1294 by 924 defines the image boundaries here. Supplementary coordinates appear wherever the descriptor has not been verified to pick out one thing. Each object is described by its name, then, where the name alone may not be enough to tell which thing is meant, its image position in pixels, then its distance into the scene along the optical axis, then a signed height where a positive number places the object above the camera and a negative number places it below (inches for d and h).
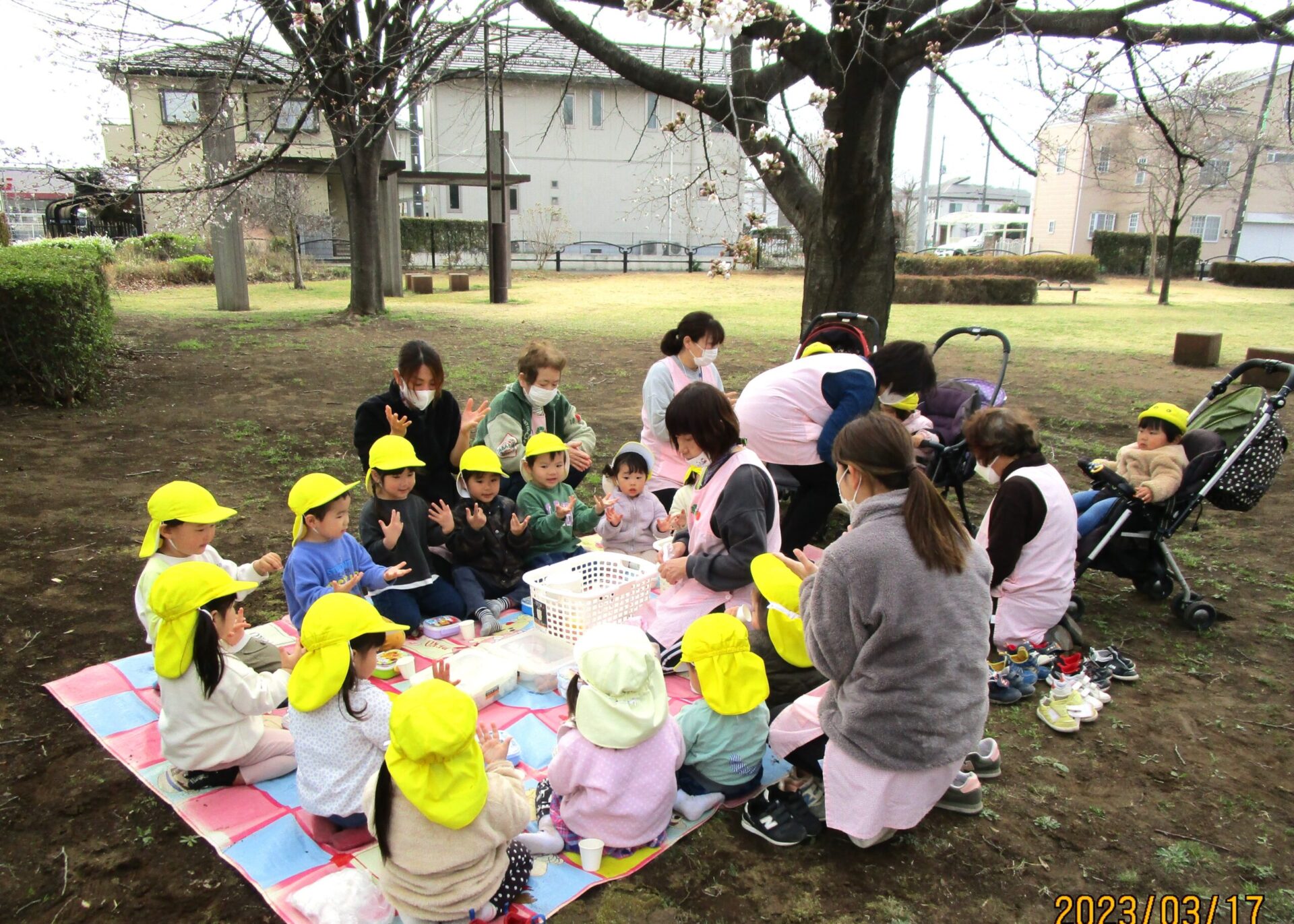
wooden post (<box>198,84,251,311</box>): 588.7 +16.5
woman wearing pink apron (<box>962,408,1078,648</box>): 140.4 -42.1
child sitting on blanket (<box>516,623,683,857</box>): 95.7 -57.0
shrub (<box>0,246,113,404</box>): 281.0 -21.1
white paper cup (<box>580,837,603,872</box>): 98.8 -68.1
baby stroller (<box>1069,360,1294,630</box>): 163.6 -41.6
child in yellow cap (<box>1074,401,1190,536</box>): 168.1 -34.6
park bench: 998.7 -5.3
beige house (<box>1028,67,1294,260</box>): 1067.9 +147.2
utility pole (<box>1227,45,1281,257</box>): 924.6 +127.5
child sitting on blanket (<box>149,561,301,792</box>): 102.7 -54.3
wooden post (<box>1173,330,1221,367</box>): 458.6 -35.2
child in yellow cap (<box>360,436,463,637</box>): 150.3 -48.9
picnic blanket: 97.4 -70.1
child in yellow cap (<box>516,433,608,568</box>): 175.0 -48.8
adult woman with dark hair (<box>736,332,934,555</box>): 172.2 -26.2
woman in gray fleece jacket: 89.3 -38.8
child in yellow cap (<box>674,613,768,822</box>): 102.9 -57.2
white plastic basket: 148.3 -58.7
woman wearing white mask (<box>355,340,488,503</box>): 172.9 -31.0
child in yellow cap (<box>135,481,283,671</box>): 122.5 -39.5
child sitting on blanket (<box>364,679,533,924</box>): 79.2 -54.4
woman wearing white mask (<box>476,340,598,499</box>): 186.7 -31.8
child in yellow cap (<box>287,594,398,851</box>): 92.7 -50.0
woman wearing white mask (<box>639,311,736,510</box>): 196.7 -23.5
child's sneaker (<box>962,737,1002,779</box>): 116.9 -66.8
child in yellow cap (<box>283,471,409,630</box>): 133.2 -45.3
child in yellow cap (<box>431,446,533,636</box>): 167.2 -54.4
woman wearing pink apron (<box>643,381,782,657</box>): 128.5 -35.5
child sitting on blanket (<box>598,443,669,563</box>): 182.7 -52.0
